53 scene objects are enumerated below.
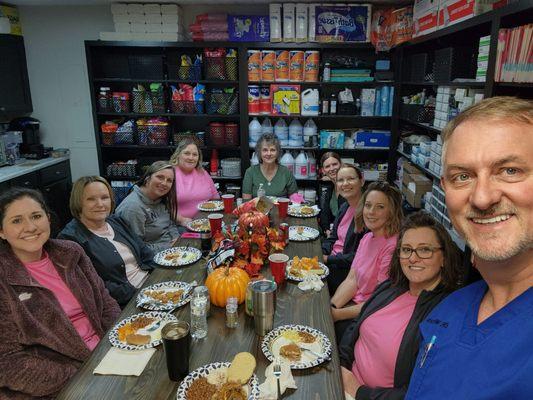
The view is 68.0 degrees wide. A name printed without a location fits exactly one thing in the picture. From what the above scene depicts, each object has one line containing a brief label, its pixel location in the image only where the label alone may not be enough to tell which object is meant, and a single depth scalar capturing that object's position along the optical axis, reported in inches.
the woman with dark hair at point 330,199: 131.7
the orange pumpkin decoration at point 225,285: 64.0
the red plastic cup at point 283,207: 114.1
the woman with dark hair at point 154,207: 105.4
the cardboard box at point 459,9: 92.2
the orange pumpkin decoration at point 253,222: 77.7
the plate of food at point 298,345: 51.4
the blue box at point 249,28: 160.9
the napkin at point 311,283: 71.0
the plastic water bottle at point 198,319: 56.6
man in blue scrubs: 27.6
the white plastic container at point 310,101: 167.7
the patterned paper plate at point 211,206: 124.3
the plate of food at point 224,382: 45.0
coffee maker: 177.2
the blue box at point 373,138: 171.6
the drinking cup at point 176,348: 46.4
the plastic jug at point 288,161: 174.2
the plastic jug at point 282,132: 173.6
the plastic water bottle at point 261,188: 121.2
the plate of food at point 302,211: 115.7
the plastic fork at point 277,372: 44.2
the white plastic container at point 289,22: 156.0
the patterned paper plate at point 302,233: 96.8
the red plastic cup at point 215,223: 92.8
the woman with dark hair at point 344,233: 96.2
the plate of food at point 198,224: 106.3
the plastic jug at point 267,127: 174.9
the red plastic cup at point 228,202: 117.7
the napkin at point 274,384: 45.0
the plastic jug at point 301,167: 173.9
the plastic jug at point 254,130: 173.8
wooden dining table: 46.4
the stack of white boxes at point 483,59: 88.5
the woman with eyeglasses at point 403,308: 53.8
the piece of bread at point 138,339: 54.8
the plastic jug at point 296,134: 172.7
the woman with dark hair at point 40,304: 56.7
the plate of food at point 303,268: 75.3
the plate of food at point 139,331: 54.6
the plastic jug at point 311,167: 174.9
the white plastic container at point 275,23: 156.3
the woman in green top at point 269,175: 140.3
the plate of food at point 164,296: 65.0
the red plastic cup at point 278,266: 71.2
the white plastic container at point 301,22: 155.9
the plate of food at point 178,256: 82.2
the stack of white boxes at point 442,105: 116.3
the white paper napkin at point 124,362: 49.7
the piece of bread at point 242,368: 45.9
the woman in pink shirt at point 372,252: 78.1
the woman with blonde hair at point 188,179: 130.7
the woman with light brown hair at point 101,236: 81.0
